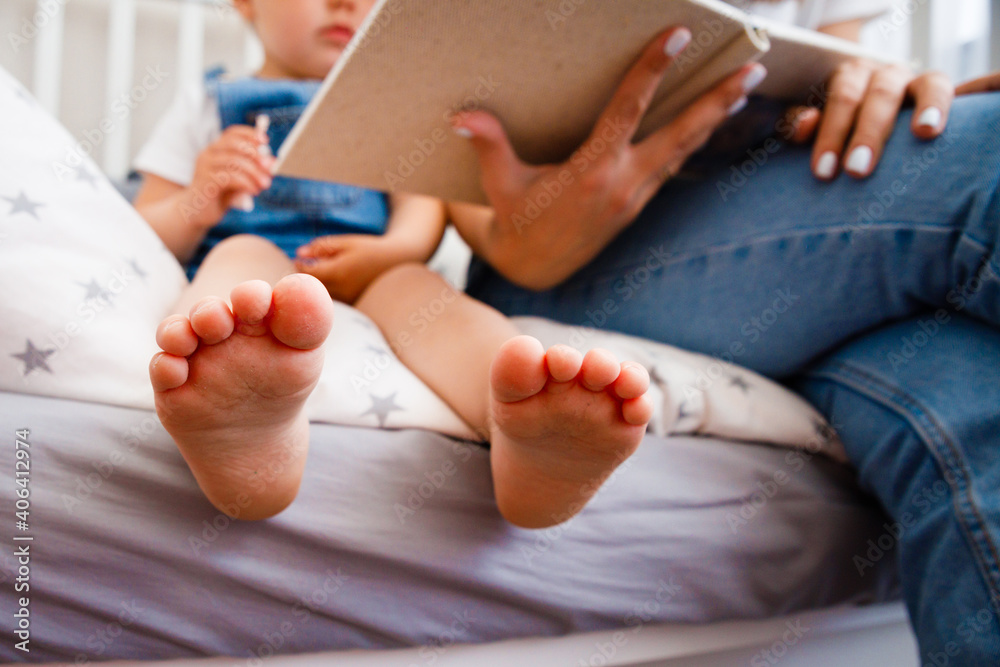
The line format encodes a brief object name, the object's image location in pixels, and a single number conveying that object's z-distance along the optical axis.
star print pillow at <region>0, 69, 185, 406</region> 0.41
